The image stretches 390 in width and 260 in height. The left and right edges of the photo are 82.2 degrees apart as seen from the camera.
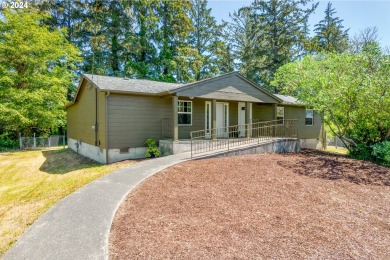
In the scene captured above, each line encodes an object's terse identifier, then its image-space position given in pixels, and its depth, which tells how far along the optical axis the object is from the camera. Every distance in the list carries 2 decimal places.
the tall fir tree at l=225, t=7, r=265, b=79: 27.97
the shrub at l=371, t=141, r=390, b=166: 9.99
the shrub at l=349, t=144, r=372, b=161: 11.17
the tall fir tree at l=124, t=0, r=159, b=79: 23.05
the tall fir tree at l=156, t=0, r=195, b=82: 23.98
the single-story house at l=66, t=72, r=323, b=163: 10.35
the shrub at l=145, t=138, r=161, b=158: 10.54
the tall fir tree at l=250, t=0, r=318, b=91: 25.89
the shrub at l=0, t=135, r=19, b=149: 18.16
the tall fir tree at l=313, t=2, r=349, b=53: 29.64
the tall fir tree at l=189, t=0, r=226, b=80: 28.72
